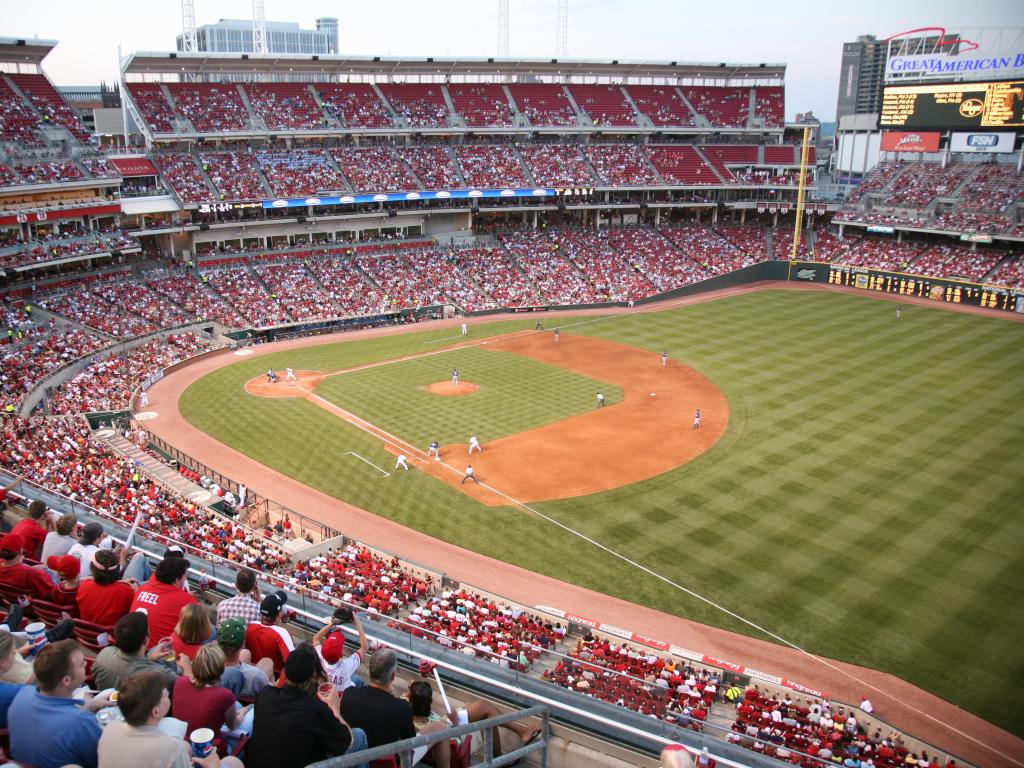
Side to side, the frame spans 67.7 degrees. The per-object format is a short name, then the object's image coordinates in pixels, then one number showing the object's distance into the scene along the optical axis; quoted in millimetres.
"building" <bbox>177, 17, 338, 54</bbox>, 172625
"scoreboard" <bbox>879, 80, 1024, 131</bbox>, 60531
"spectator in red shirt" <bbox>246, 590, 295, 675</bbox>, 7293
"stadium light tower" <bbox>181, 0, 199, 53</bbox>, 65062
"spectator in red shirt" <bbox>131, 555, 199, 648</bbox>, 7359
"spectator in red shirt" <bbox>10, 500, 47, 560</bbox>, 9484
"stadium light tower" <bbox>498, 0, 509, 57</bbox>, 76562
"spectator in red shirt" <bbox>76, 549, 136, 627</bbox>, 7500
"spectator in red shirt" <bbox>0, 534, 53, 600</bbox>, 7930
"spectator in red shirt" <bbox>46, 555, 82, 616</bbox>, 8008
